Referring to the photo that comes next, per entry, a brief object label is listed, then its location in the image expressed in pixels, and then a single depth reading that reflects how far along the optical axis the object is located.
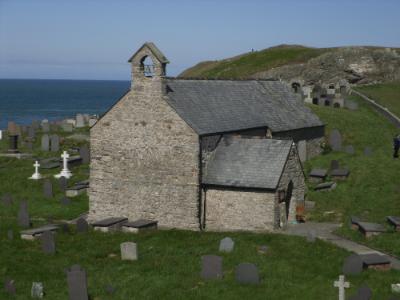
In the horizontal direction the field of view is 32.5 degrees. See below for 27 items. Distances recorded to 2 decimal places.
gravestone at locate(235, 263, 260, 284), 21.86
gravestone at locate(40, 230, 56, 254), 26.88
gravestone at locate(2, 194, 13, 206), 36.91
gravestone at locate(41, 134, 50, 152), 50.28
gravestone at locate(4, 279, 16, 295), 21.84
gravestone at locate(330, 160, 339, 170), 38.78
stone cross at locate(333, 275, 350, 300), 19.36
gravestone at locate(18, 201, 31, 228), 32.03
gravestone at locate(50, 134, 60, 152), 49.91
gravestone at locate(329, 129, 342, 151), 44.25
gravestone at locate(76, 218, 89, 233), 30.41
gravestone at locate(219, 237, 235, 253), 25.94
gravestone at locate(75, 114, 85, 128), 61.99
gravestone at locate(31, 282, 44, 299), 21.42
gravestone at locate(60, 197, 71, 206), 36.51
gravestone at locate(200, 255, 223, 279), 22.61
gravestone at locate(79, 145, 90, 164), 45.66
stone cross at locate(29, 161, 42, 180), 41.69
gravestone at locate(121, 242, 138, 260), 25.39
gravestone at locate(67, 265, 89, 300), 20.64
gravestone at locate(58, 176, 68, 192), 39.22
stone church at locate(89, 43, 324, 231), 31.25
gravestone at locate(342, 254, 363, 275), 22.55
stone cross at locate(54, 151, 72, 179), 41.91
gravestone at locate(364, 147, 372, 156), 41.92
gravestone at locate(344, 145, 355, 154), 43.06
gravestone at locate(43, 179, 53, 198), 38.19
